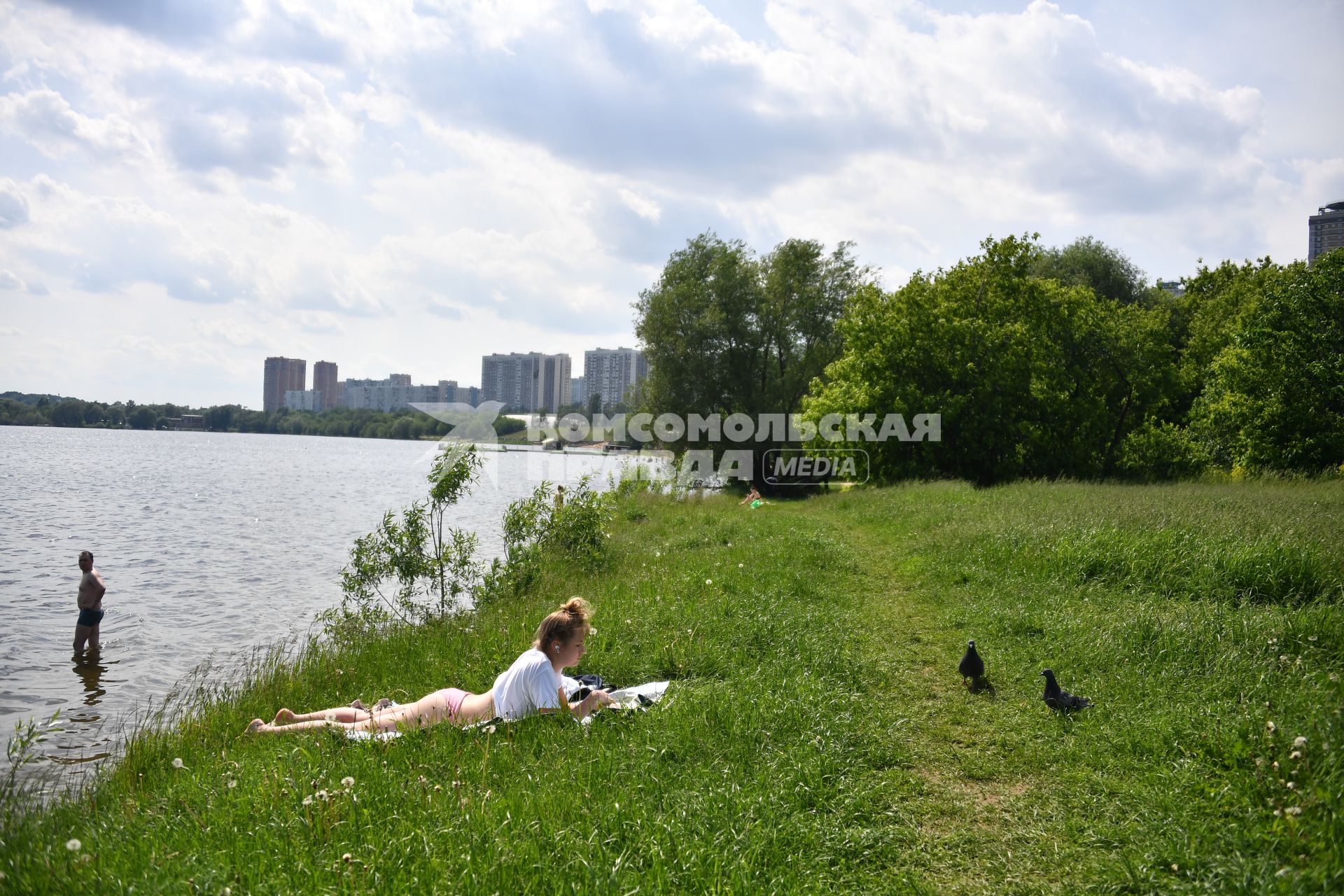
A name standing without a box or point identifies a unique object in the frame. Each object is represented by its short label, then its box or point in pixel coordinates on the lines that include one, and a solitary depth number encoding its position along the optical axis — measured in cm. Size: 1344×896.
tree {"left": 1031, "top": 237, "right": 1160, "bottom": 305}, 4469
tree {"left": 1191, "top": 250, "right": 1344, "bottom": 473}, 2378
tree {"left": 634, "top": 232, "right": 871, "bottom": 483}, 3966
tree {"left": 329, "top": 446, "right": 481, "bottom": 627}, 1271
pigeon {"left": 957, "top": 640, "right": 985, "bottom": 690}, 642
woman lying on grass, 589
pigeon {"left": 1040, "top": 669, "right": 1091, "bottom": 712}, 573
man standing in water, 1205
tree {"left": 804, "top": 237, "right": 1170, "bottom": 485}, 2608
